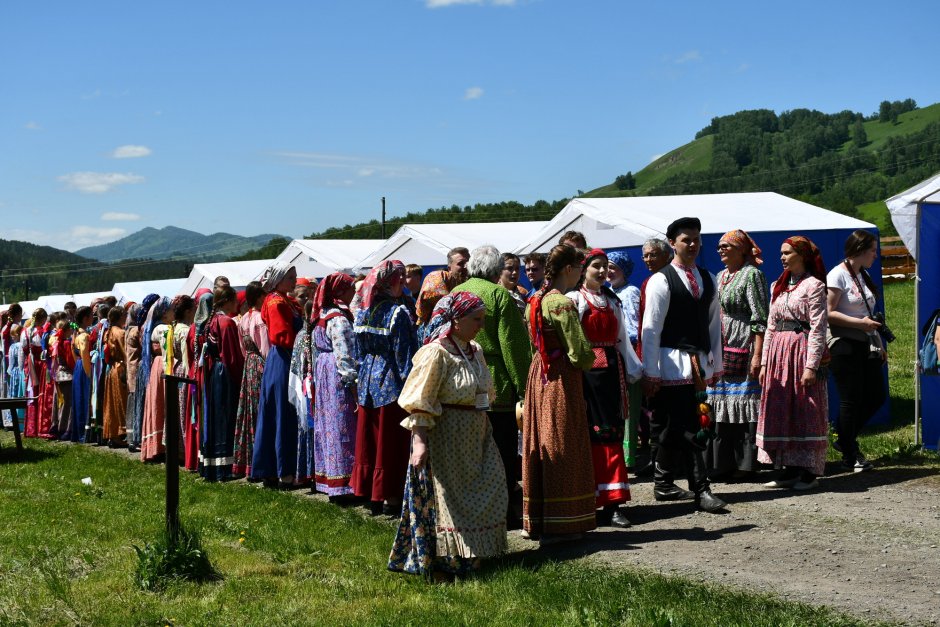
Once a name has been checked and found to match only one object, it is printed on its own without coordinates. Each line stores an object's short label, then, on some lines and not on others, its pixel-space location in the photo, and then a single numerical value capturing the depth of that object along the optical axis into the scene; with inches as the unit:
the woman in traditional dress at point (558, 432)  233.5
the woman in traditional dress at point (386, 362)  274.7
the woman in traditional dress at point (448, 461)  209.3
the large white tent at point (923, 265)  349.7
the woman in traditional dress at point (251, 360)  361.1
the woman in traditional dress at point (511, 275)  335.0
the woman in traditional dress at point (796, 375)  280.5
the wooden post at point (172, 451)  214.4
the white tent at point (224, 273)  919.7
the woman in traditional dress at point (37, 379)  619.8
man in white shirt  256.7
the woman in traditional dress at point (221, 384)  378.9
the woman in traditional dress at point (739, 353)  294.2
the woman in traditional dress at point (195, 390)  390.0
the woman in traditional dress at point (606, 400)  248.5
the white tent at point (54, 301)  1466.5
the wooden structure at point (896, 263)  1253.1
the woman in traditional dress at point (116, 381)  514.6
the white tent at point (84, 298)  1240.8
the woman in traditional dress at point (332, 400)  305.3
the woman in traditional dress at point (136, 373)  484.7
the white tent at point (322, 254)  721.0
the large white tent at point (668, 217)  441.7
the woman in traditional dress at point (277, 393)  343.6
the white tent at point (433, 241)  613.3
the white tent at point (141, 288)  1148.8
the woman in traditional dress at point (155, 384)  443.2
